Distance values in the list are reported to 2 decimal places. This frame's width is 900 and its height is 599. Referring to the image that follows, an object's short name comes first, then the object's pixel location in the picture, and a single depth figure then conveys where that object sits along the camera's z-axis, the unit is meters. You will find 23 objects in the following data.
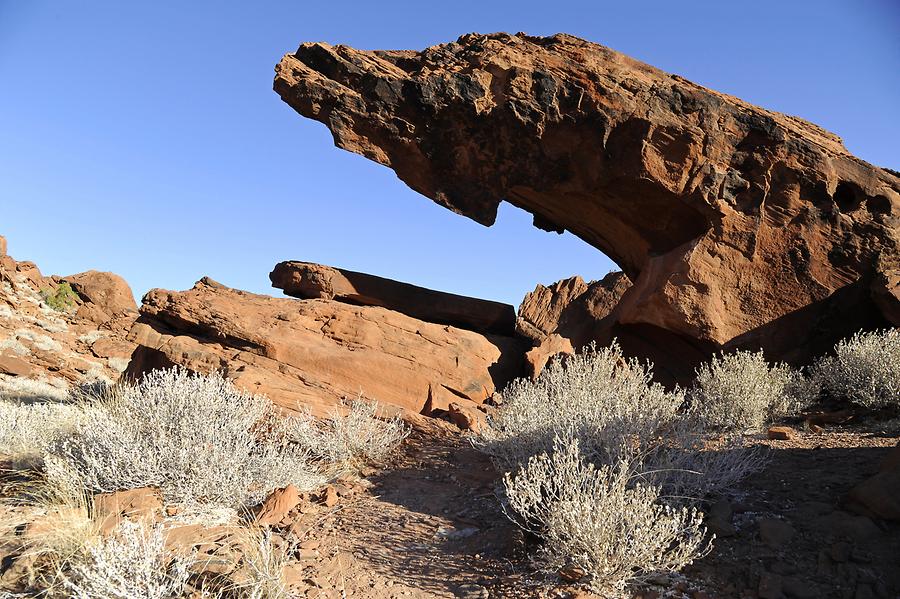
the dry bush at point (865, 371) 7.26
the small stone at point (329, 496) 5.31
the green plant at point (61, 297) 18.25
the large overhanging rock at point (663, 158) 10.44
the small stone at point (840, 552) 3.55
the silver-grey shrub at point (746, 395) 7.35
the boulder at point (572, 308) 13.59
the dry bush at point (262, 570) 3.54
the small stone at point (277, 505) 4.85
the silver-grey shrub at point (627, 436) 4.52
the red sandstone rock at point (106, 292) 19.27
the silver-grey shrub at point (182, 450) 5.04
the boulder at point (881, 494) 3.82
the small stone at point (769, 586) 3.29
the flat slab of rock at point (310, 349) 8.33
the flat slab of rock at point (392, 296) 12.24
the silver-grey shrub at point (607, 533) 3.49
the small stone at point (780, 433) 6.18
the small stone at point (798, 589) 3.29
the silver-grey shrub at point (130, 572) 3.35
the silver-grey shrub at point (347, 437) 6.32
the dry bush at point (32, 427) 6.38
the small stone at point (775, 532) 3.78
